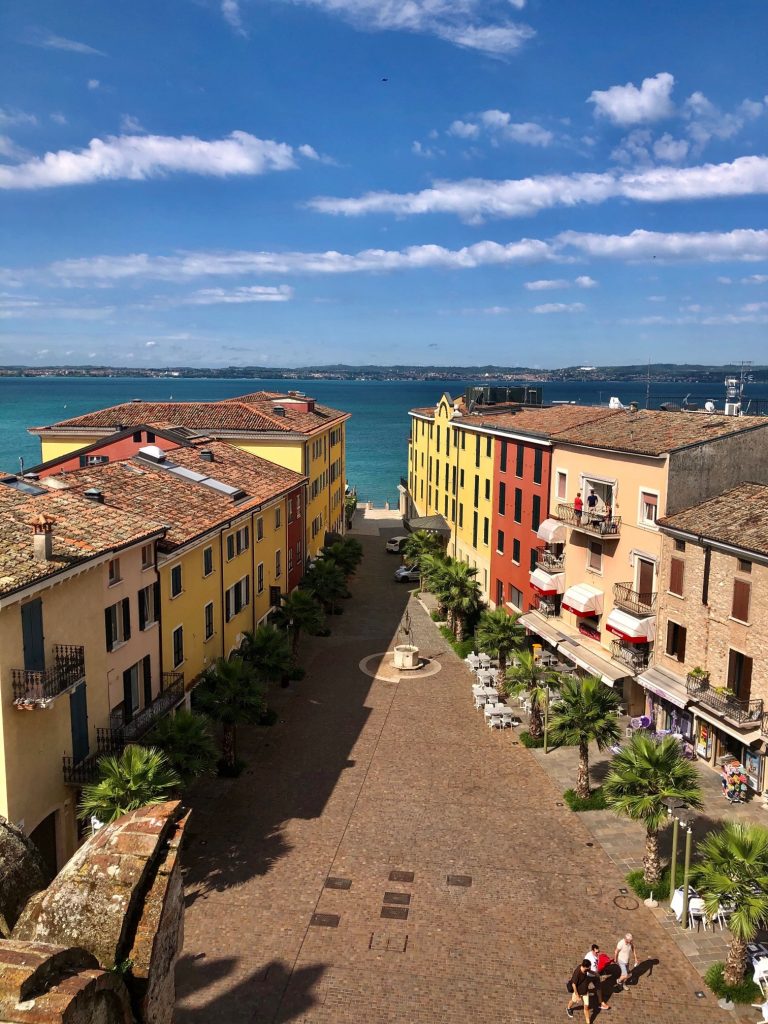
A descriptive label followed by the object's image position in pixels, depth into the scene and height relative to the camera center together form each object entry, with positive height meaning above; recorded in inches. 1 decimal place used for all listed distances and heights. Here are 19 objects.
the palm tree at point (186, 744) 909.2 -415.2
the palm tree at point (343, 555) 2130.2 -444.7
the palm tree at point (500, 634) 1460.4 -452.1
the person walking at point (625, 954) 742.5 -530.4
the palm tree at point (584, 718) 1044.0 -435.4
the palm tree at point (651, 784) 849.5 -431.5
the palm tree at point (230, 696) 1091.9 -426.0
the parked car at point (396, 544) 2901.1 -565.1
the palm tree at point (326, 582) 1895.9 -460.4
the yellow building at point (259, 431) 2148.1 -109.4
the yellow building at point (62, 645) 770.8 -281.6
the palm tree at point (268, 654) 1277.1 -429.4
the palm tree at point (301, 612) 1593.3 -449.2
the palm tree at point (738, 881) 698.8 -441.7
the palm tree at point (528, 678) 1225.8 -445.9
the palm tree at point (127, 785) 768.3 -393.3
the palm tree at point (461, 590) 1770.4 -449.4
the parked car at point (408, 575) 2426.2 -564.0
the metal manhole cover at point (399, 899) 863.7 -559.1
